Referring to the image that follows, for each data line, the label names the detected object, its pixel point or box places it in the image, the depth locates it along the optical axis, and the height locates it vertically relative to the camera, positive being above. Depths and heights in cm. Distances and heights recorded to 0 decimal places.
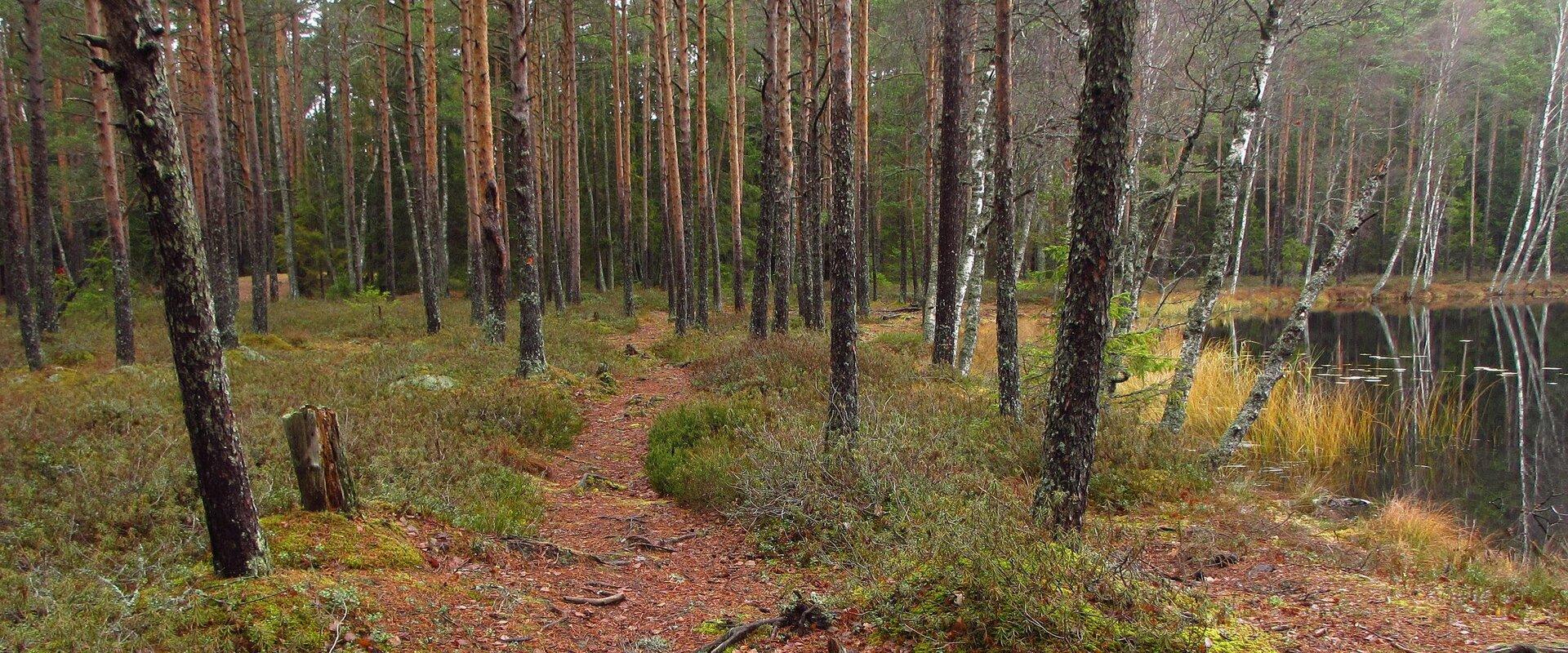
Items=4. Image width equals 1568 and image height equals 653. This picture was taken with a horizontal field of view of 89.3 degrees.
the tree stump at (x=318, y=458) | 527 -128
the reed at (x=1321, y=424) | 1070 -260
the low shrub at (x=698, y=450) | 762 -202
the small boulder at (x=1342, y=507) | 816 -277
